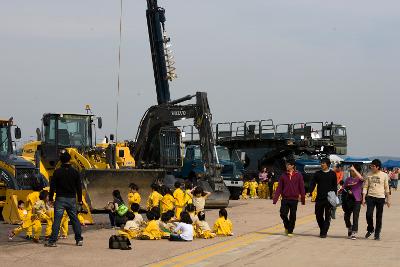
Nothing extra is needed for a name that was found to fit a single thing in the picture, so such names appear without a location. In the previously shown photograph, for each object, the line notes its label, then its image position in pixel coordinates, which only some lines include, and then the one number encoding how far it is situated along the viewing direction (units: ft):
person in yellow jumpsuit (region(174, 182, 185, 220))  62.11
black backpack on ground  44.24
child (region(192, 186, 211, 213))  61.31
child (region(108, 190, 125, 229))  57.39
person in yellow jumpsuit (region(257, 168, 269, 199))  125.90
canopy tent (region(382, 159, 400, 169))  227.20
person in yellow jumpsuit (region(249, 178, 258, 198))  126.04
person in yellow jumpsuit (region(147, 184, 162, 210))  59.90
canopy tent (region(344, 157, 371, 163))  163.39
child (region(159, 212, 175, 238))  51.09
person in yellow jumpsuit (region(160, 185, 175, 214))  60.54
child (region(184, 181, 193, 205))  62.64
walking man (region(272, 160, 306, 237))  54.13
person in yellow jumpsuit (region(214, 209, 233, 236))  53.57
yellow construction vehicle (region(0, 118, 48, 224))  64.08
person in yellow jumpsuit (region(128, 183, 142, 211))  62.59
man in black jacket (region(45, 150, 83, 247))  45.62
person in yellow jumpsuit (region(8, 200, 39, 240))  49.47
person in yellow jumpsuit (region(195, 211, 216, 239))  52.03
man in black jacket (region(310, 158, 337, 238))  53.06
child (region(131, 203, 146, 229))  52.36
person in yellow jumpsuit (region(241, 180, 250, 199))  124.55
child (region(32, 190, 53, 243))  49.03
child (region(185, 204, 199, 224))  53.21
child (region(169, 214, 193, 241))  49.55
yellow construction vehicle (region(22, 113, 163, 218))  73.31
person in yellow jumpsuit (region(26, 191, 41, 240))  50.01
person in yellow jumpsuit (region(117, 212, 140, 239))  50.11
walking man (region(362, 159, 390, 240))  51.88
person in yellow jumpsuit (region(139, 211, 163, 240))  50.21
